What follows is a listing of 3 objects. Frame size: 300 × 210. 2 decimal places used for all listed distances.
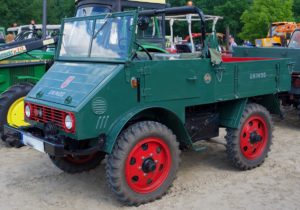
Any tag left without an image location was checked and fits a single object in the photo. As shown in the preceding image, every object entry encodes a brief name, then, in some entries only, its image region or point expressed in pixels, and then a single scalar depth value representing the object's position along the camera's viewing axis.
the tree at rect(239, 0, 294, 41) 29.67
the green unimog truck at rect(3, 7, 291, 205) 4.36
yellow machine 18.58
